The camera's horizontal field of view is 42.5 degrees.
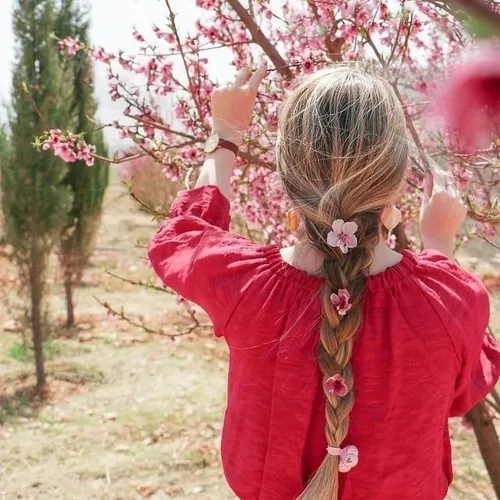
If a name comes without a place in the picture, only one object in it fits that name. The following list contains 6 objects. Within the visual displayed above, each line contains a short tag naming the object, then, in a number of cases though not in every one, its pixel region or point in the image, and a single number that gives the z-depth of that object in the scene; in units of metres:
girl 0.99
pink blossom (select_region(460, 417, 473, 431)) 2.18
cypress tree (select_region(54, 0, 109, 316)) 6.50
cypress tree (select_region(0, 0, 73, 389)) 4.86
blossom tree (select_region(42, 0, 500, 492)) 1.87
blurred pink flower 0.27
